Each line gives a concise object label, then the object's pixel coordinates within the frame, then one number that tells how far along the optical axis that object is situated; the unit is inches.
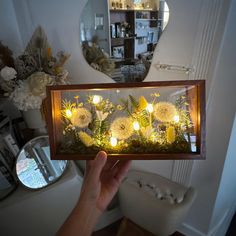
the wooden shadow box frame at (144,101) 23.0
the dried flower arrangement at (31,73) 32.2
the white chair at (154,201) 37.5
